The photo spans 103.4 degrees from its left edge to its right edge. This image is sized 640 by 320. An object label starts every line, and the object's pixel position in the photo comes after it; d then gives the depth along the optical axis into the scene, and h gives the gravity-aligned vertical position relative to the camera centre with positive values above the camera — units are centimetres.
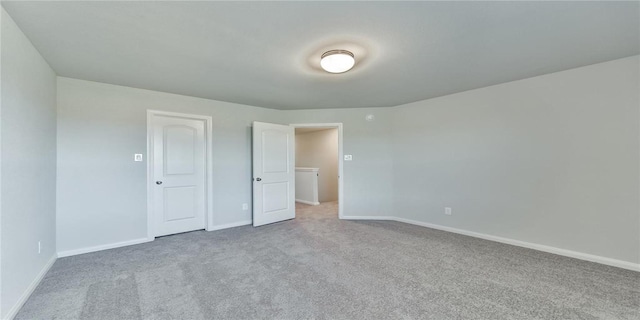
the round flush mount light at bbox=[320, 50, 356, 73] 232 +95
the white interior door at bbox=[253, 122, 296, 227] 436 -22
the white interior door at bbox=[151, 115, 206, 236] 367 -19
